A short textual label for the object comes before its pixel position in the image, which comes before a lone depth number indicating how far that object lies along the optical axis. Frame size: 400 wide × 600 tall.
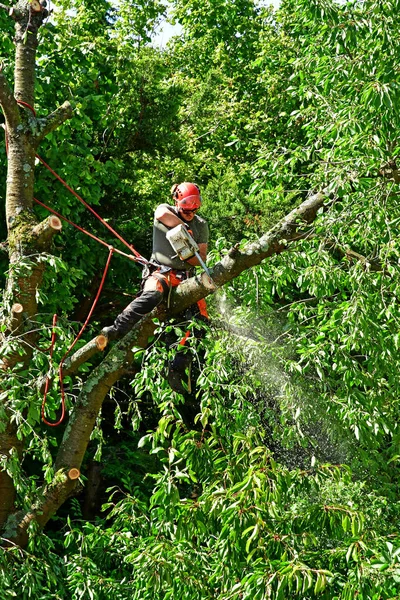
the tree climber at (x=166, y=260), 9.48
